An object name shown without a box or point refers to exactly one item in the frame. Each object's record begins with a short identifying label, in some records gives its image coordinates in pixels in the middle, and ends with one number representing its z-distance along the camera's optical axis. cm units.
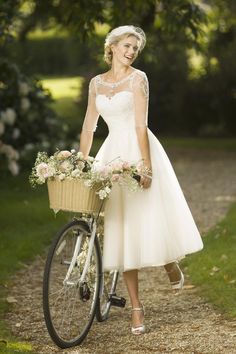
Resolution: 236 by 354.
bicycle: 952
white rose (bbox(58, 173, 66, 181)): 949
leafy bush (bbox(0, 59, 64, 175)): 2537
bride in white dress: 1015
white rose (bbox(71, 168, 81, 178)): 948
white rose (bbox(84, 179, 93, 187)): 935
